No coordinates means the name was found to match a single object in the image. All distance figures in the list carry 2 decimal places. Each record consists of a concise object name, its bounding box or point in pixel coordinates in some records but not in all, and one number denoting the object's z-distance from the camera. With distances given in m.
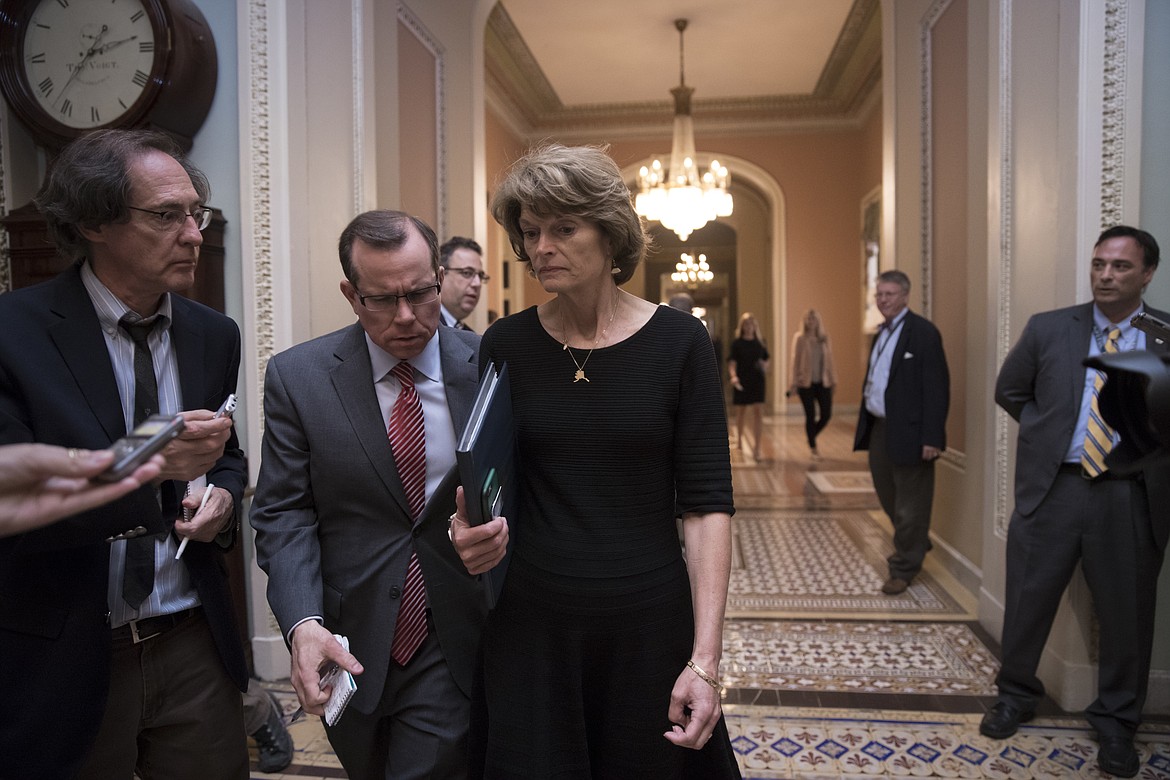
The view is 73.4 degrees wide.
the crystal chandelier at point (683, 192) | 9.23
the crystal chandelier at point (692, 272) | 16.95
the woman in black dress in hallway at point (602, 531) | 1.41
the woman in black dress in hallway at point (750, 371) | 9.90
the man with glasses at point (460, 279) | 3.93
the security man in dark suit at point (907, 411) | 4.83
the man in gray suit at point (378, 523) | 1.60
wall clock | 3.21
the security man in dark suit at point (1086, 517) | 2.94
